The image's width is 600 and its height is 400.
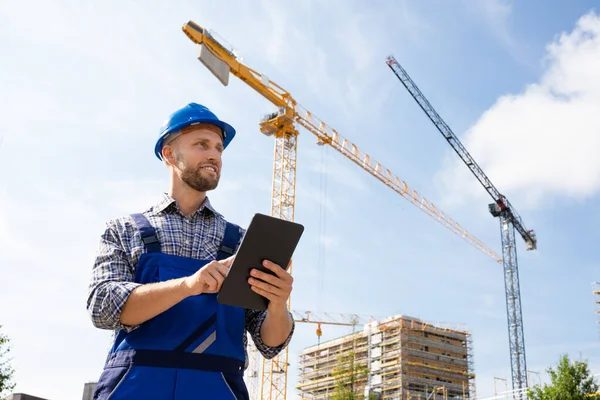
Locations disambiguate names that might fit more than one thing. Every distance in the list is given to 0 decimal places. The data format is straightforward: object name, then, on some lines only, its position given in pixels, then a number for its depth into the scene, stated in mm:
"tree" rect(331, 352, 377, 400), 34562
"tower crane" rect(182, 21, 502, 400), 41594
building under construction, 76062
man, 2139
